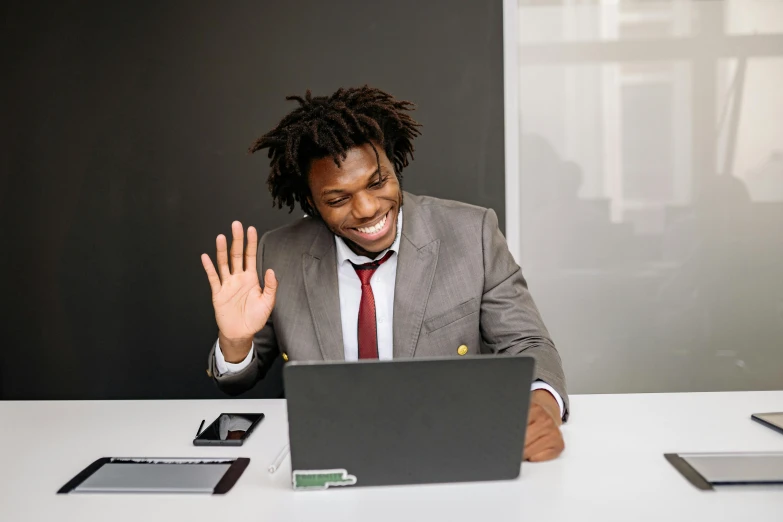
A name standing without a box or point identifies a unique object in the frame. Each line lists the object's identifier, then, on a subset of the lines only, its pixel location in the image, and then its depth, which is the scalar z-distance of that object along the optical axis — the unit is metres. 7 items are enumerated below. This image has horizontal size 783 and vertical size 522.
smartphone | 1.39
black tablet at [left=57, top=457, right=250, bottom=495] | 1.16
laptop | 1.07
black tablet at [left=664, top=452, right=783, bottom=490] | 1.12
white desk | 1.05
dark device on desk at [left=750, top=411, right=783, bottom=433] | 1.39
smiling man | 1.88
